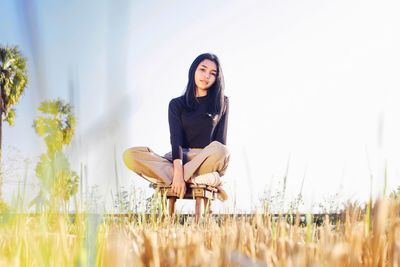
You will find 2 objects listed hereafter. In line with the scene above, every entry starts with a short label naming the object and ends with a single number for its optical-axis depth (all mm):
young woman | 4285
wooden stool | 4215
